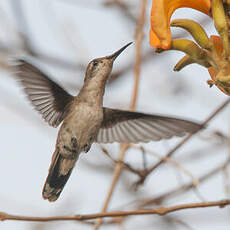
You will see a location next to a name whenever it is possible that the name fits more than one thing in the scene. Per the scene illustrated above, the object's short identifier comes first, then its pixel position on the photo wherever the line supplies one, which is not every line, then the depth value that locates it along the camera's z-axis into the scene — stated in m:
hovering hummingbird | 6.30
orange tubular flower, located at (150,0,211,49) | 3.93
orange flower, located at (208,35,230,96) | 4.07
